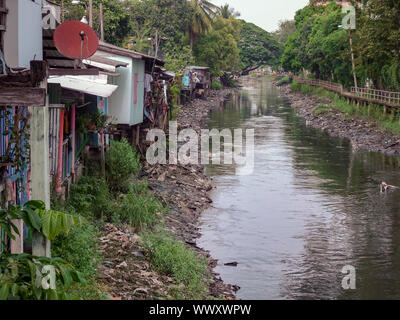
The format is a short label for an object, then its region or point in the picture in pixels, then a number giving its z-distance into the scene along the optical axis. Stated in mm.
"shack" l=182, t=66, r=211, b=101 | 48594
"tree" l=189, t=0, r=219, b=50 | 55312
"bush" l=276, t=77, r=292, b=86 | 90538
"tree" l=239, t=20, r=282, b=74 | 110000
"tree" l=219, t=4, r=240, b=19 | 83875
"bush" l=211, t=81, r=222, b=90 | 70938
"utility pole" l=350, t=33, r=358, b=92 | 39312
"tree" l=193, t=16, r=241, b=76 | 61625
